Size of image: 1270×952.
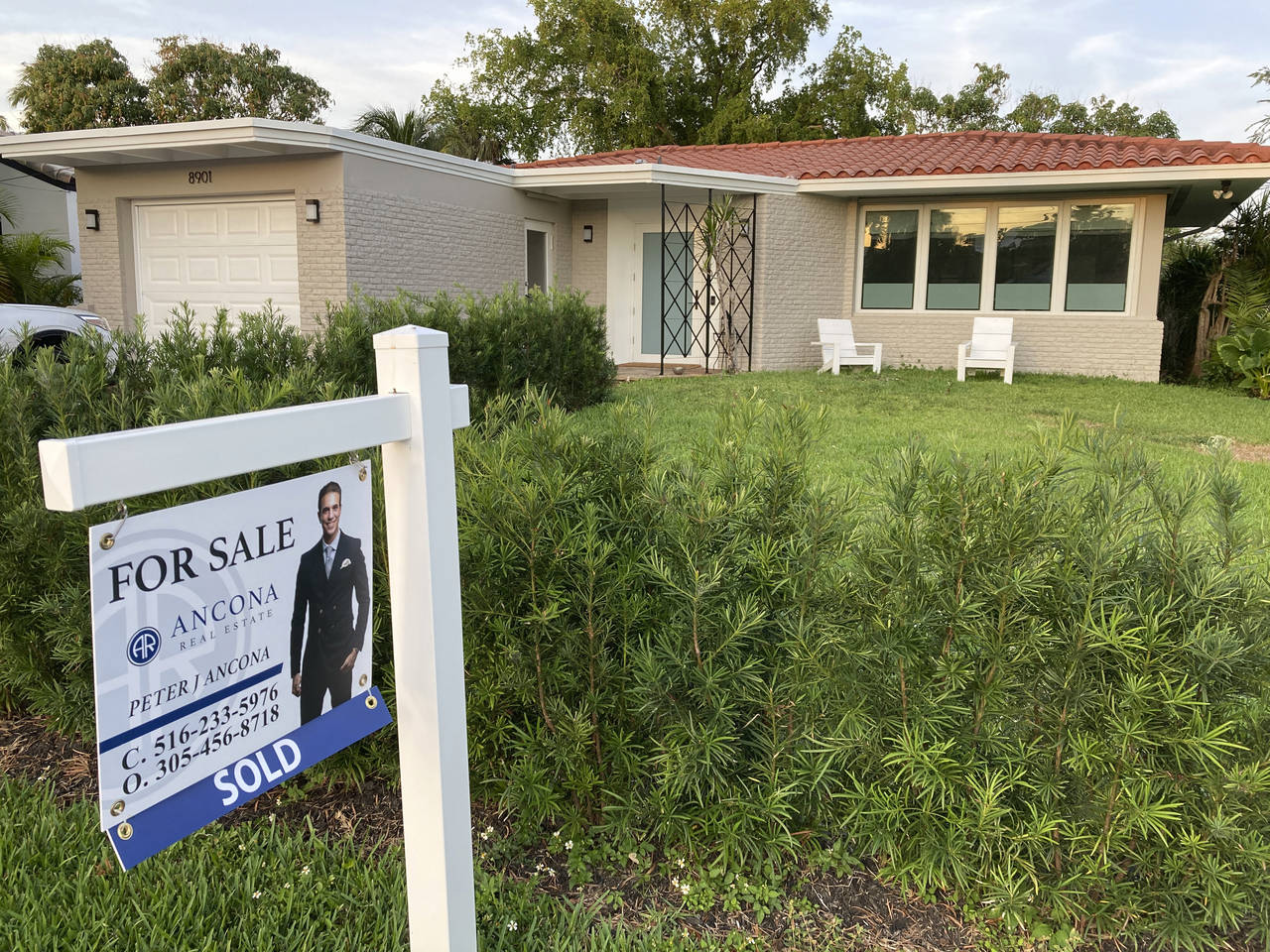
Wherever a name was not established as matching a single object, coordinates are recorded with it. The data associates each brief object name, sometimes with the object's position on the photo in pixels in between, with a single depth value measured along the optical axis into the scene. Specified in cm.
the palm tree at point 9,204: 1925
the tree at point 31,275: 1458
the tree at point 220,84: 3303
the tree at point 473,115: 3005
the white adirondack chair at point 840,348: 1368
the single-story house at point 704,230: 1159
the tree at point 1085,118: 3509
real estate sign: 116
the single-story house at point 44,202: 1994
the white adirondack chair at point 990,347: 1298
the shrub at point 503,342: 577
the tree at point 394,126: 1966
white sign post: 143
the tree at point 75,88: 3173
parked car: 841
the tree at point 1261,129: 1457
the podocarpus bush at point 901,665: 204
